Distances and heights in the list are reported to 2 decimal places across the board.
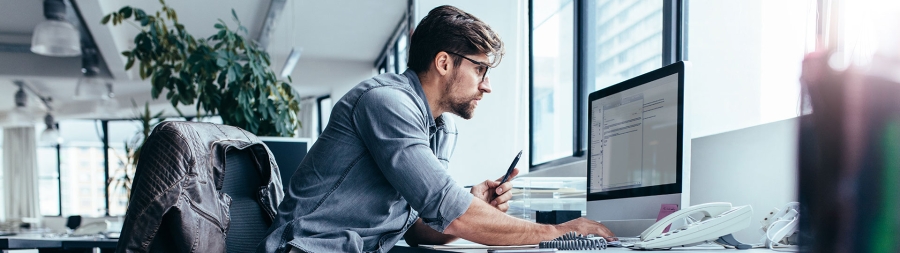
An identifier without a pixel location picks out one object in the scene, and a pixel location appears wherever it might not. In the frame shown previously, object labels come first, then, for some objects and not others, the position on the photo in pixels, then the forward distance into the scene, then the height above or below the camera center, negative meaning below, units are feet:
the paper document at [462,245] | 5.87 -1.14
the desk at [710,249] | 4.13 -0.81
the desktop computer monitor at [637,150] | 5.03 -0.29
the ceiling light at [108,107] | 25.49 +0.04
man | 4.92 -0.57
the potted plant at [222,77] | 13.37 +0.61
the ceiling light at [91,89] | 22.27 +0.59
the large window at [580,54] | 9.39 +0.87
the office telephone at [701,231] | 4.24 -0.71
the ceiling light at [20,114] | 30.58 -0.31
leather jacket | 4.54 -0.57
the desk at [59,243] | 10.31 -1.99
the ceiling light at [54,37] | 15.70 +1.56
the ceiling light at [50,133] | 32.22 -1.14
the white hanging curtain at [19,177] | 38.55 -3.73
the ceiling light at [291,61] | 20.67 +1.46
